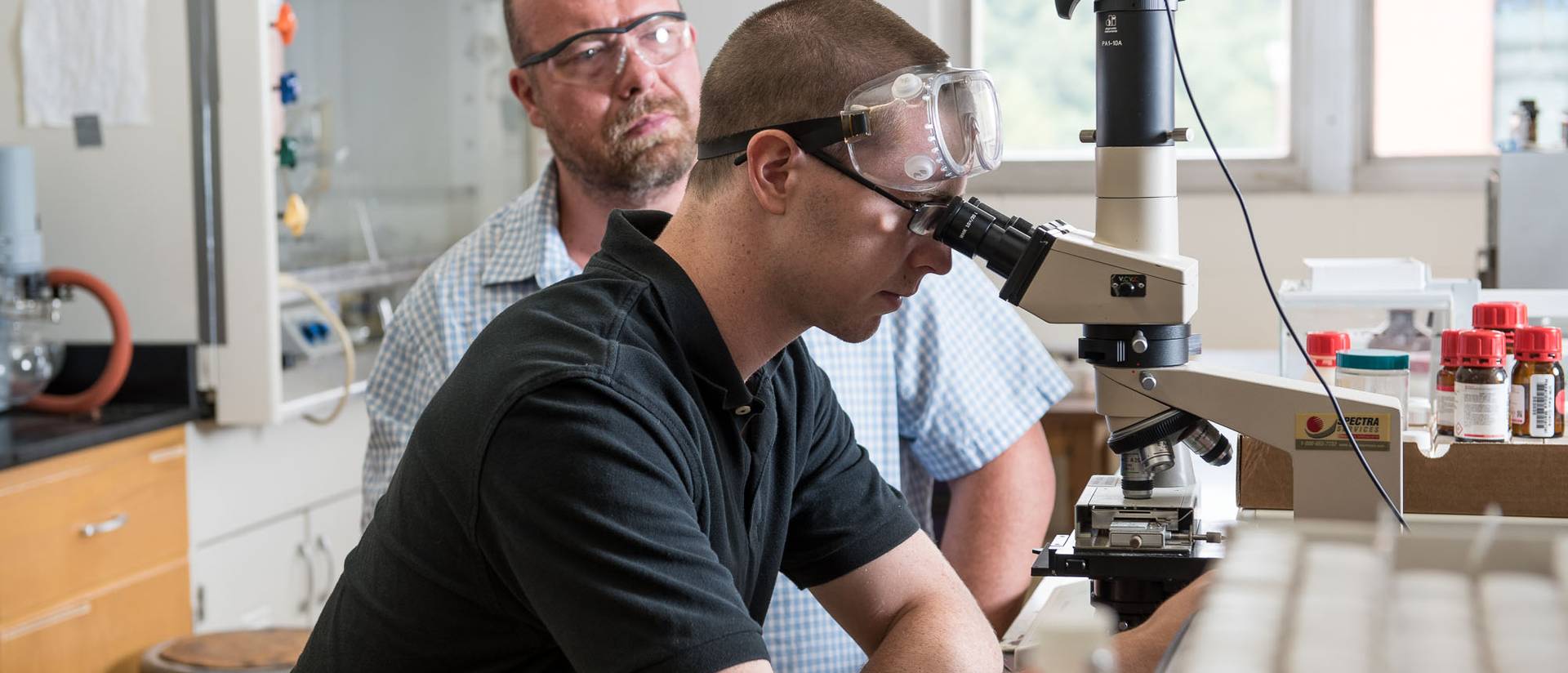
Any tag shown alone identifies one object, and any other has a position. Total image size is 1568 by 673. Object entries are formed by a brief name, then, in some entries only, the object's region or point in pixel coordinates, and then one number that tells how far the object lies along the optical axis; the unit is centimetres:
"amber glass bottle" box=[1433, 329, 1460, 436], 139
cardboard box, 133
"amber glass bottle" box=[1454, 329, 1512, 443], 135
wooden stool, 246
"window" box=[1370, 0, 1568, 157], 427
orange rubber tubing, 278
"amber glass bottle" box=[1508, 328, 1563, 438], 137
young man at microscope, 102
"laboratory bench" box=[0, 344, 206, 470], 260
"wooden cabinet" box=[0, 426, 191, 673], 244
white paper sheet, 284
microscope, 110
